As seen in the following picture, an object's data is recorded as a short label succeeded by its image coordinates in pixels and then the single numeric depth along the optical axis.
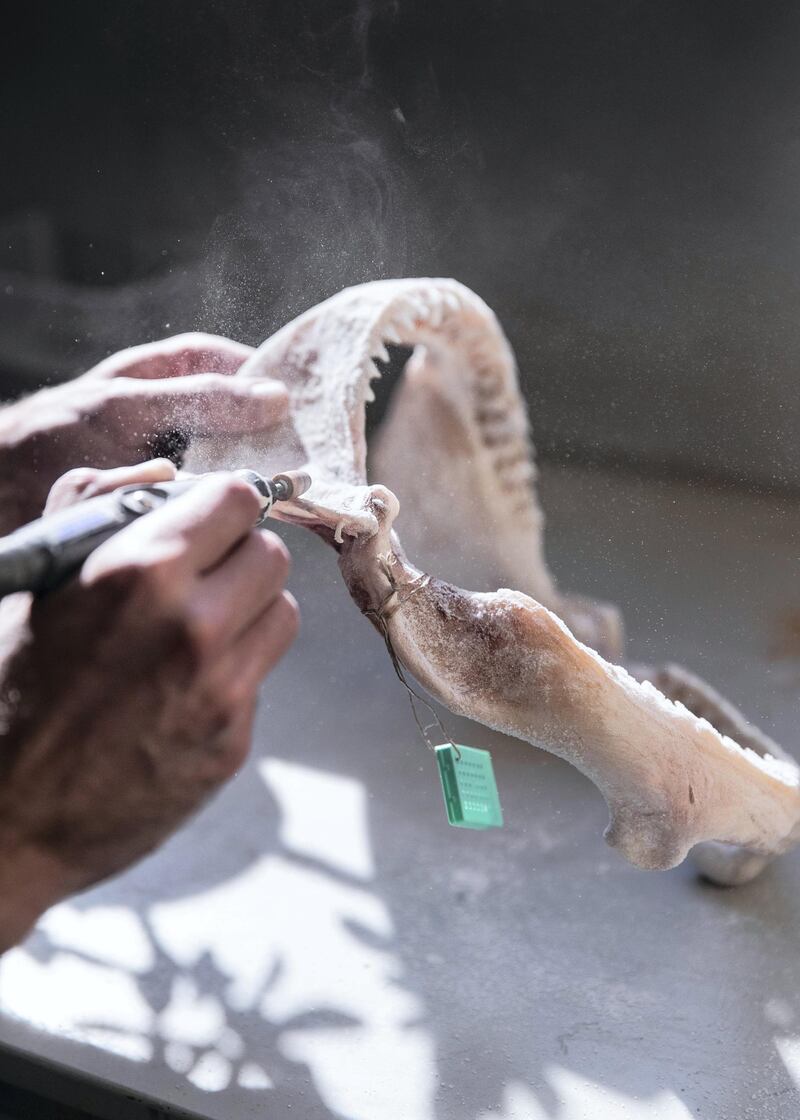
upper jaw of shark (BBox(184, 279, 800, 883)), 0.88
